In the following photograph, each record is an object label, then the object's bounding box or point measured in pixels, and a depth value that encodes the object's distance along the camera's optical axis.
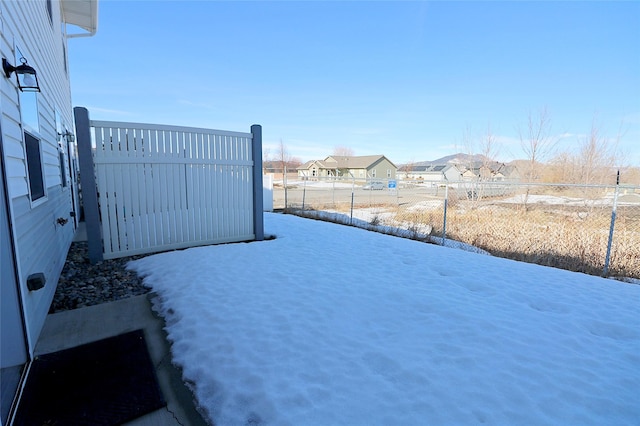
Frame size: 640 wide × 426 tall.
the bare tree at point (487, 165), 14.05
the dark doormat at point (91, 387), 1.69
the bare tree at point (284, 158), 45.91
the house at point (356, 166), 47.75
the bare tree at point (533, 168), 12.68
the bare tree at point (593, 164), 10.63
